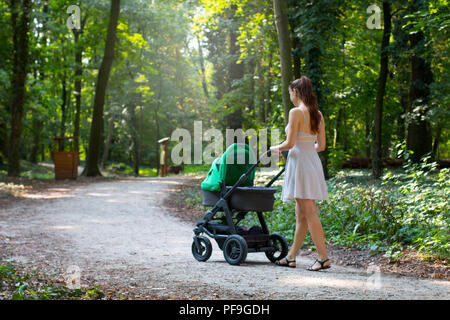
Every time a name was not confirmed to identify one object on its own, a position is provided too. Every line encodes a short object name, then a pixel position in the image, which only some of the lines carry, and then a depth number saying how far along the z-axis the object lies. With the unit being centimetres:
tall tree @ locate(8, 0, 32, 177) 2003
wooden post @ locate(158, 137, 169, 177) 2703
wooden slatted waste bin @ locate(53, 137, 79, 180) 1992
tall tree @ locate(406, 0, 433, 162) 1609
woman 564
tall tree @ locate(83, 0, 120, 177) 2138
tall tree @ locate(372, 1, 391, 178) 1631
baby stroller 609
